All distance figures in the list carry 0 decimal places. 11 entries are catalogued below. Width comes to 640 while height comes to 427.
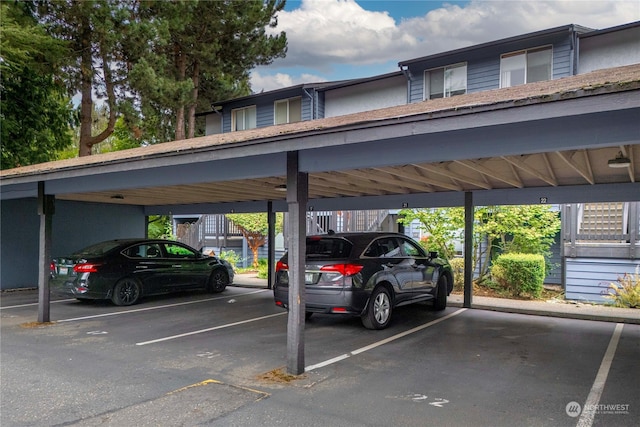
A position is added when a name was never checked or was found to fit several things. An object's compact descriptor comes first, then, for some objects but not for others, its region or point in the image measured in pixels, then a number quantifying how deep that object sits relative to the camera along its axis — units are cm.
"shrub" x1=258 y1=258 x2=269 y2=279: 1687
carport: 348
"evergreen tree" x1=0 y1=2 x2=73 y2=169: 1483
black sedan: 931
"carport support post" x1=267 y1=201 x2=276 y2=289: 1274
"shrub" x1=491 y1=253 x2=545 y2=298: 1218
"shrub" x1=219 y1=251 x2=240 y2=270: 2003
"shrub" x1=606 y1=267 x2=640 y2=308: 1051
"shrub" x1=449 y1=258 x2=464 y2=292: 1338
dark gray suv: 707
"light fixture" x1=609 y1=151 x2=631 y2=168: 503
